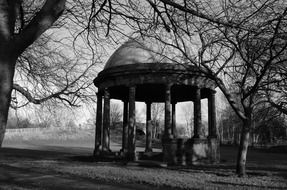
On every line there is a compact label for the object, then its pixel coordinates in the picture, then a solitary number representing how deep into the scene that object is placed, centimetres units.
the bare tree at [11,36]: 439
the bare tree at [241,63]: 1183
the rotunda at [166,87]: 1834
